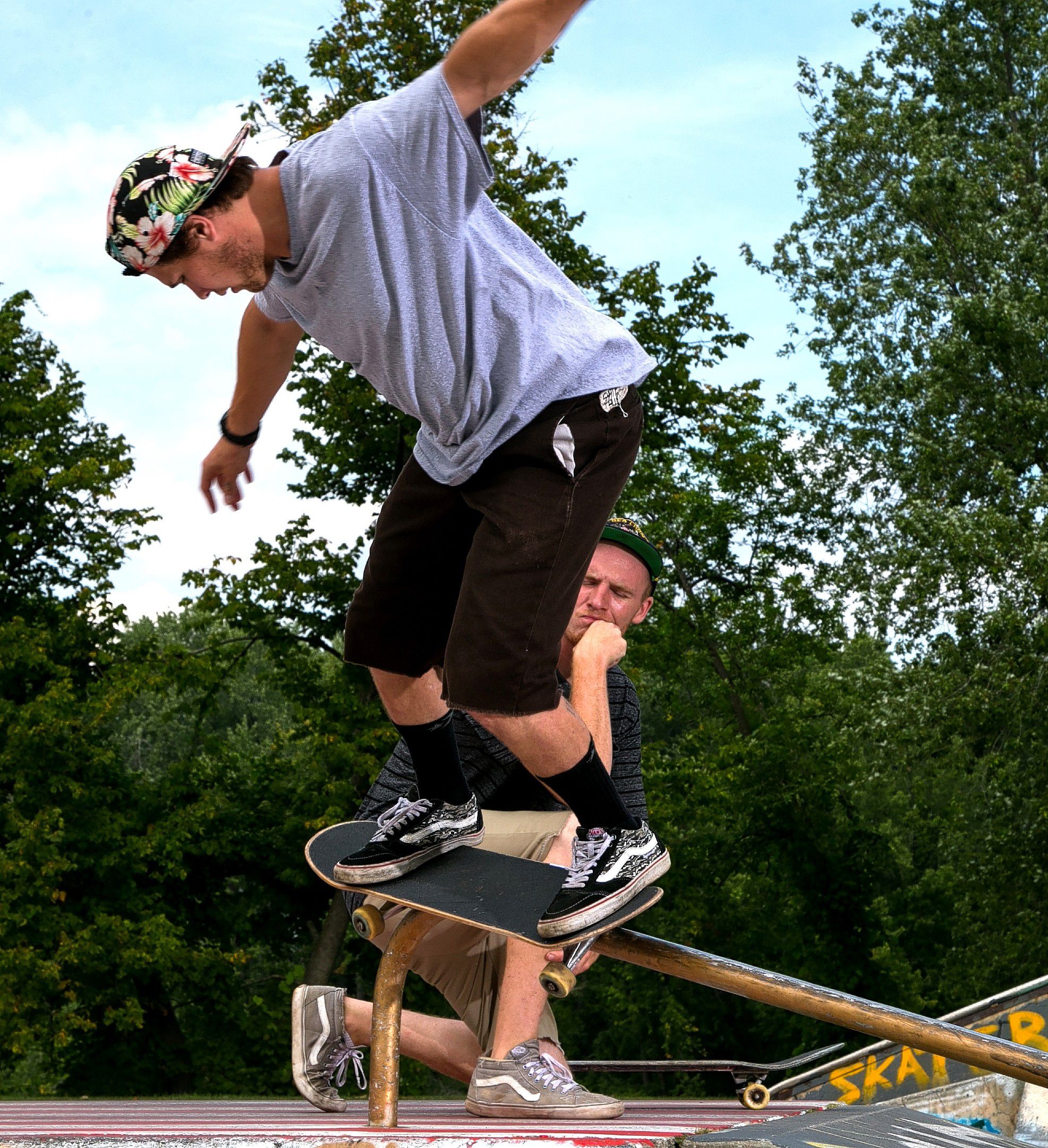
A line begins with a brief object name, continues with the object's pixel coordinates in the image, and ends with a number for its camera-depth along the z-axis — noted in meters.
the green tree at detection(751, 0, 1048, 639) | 18.34
